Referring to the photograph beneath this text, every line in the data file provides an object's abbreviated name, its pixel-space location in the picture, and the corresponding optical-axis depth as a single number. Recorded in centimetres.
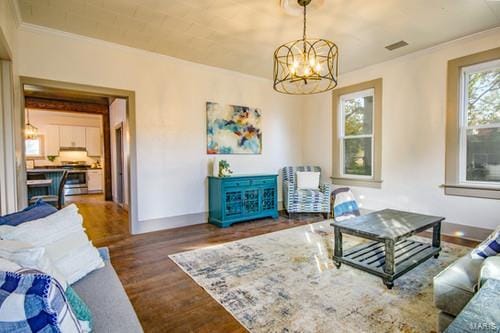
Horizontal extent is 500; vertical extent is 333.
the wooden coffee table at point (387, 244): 234
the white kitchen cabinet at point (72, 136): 914
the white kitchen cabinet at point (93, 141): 955
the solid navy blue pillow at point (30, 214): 151
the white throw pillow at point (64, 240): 134
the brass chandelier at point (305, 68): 240
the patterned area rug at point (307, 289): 188
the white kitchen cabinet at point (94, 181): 889
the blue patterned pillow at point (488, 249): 168
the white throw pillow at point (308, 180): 525
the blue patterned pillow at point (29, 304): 66
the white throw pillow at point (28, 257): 92
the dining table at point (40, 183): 458
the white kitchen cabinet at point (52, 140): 891
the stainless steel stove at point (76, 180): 857
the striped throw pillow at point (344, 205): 327
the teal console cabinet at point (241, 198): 445
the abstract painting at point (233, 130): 478
